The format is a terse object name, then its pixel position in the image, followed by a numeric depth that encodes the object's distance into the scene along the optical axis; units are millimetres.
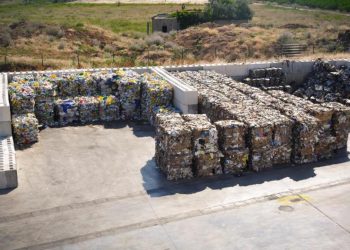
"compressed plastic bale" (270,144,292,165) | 15688
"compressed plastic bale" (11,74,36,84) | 19938
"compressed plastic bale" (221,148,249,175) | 15117
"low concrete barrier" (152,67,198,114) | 18344
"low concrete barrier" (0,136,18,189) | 14008
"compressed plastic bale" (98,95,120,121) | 20141
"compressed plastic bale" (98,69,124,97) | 20609
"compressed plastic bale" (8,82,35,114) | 17984
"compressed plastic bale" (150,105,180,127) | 18750
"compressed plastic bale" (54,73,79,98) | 20156
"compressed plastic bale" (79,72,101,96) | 20375
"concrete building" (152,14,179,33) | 54516
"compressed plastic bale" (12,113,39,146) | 17312
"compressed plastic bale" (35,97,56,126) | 19344
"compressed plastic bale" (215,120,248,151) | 14930
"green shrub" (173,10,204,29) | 56000
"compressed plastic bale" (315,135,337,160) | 16453
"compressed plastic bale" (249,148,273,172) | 15406
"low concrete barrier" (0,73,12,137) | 16281
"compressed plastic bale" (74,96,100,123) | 19891
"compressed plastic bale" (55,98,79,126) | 19688
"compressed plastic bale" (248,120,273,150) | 15117
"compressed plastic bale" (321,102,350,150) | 16672
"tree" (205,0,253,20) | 57531
